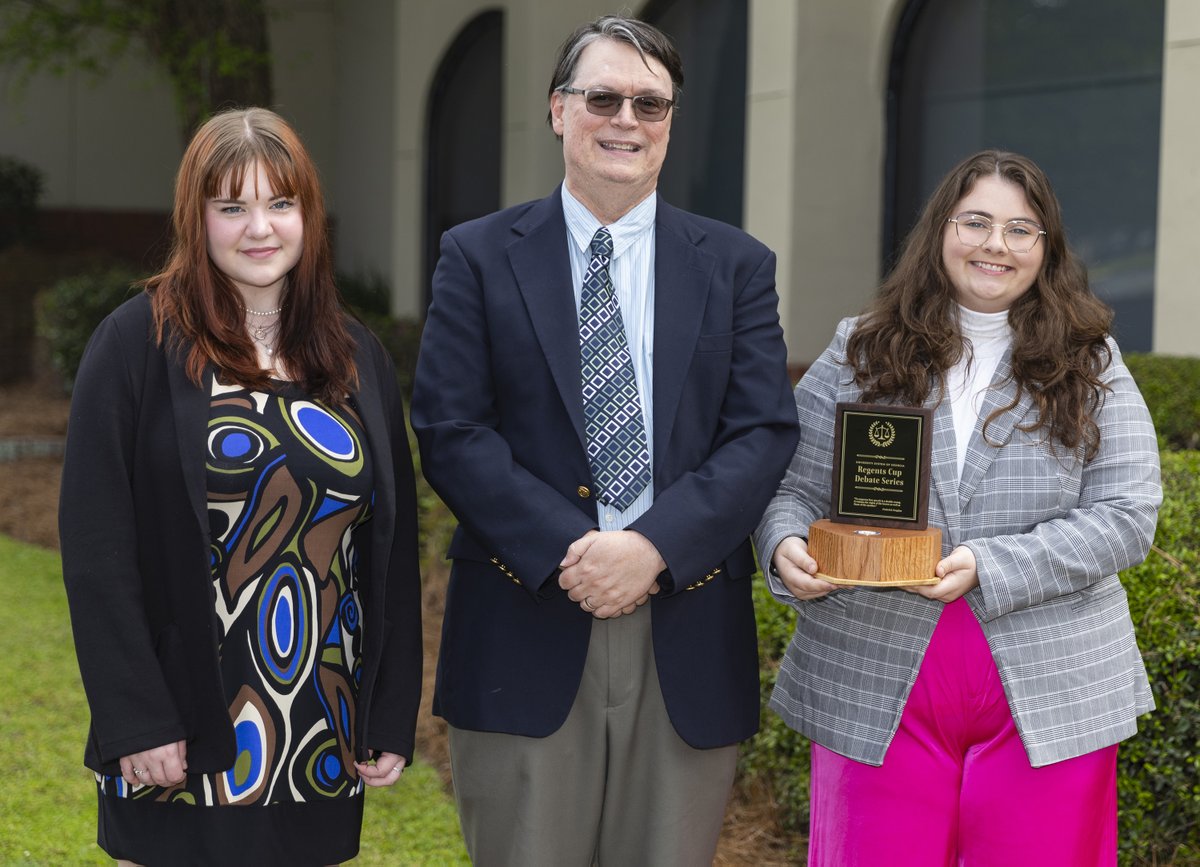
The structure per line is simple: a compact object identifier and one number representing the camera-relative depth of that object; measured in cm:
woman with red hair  288
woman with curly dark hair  310
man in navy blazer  314
